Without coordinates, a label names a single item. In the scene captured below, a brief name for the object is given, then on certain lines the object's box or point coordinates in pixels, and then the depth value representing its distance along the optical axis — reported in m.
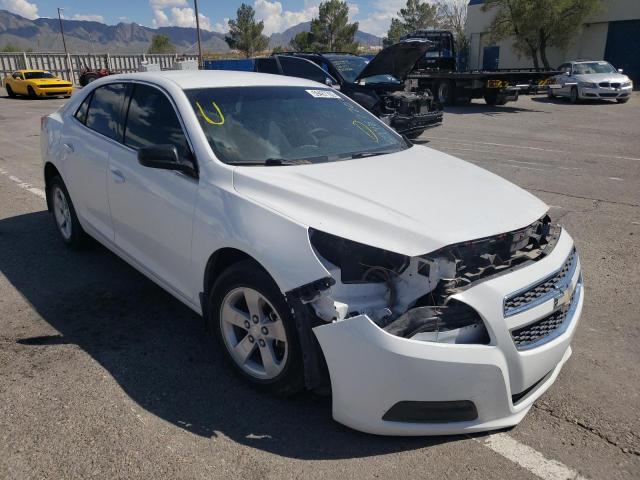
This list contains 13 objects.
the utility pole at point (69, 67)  39.16
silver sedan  20.83
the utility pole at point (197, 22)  40.45
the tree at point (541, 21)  31.56
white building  32.91
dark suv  11.10
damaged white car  2.47
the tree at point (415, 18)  64.81
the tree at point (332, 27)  60.47
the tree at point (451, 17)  59.31
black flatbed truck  17.95
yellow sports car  26.16
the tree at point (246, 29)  65.31
